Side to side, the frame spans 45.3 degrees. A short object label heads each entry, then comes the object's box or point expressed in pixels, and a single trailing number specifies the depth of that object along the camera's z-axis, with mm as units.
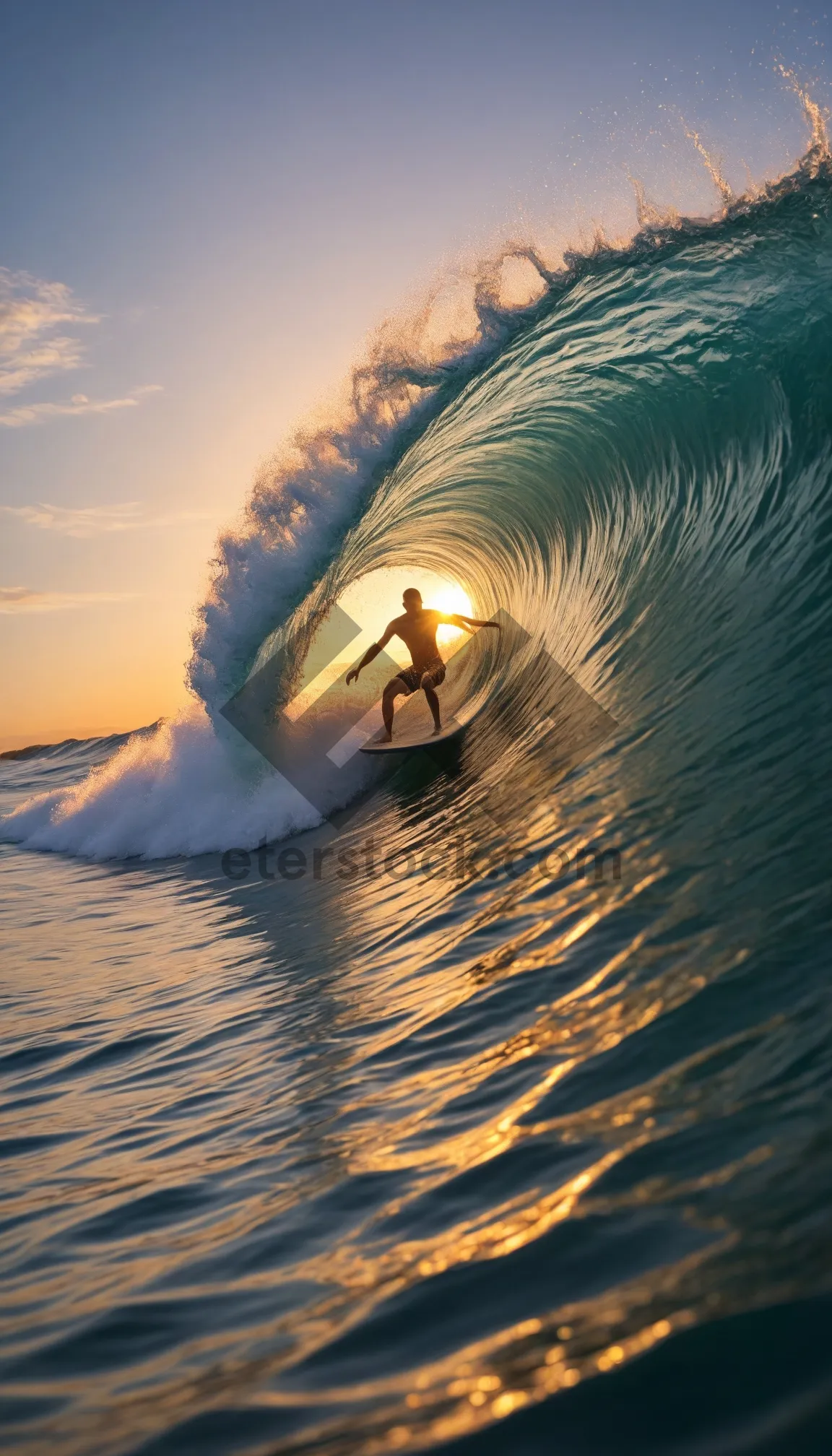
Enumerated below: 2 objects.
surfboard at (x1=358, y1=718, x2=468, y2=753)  9359
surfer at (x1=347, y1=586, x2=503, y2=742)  9570
